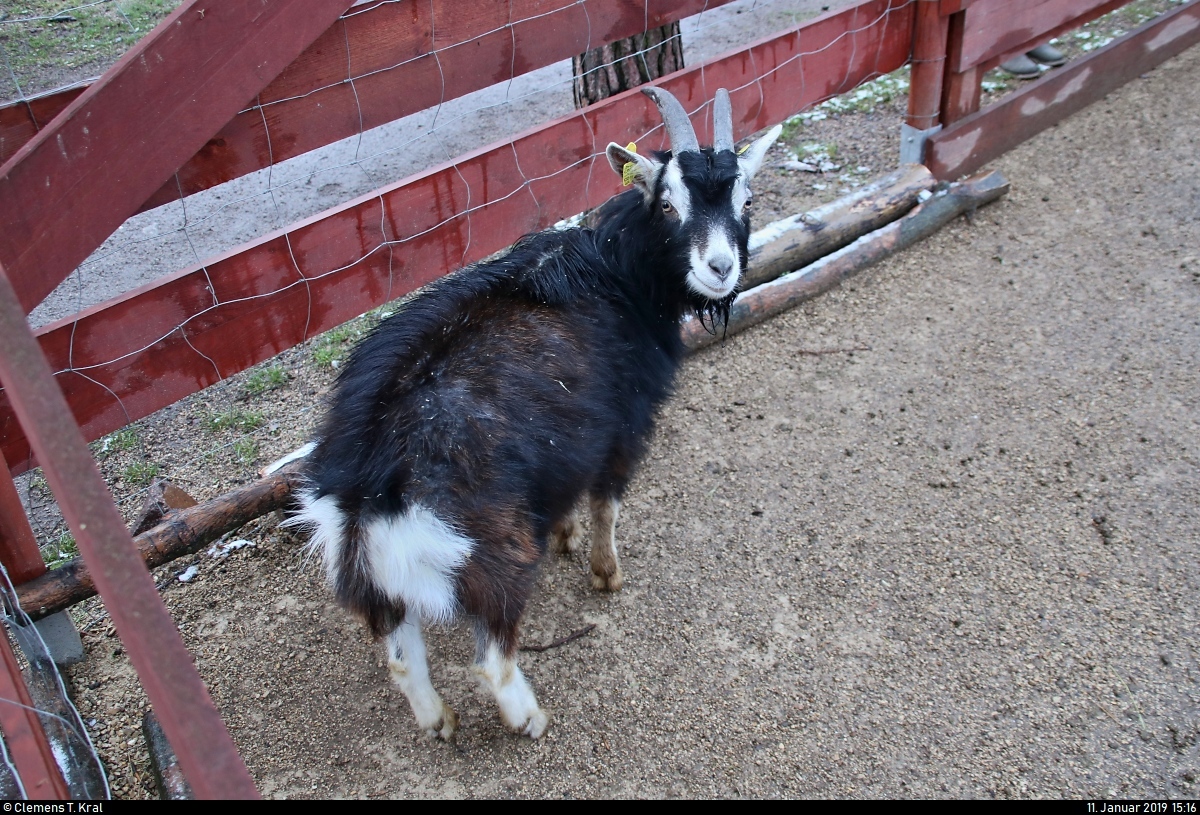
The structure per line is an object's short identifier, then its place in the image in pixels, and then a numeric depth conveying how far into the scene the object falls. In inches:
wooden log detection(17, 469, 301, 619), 122.6
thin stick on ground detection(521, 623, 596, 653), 134.6
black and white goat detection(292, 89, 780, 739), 103.7
